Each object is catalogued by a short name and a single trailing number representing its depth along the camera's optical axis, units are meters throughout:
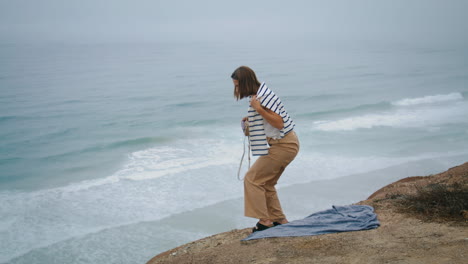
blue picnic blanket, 5.25
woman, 4.96
